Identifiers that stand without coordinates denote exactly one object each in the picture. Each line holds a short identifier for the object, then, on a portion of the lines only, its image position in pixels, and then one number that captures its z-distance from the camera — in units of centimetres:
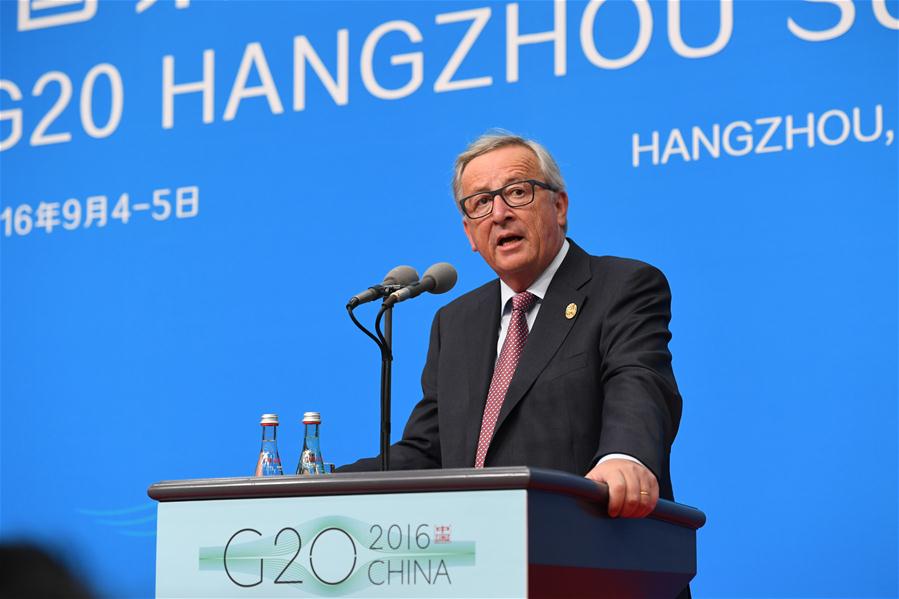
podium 335
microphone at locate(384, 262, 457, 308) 438
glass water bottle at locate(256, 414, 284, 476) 475
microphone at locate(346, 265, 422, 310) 434
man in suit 447
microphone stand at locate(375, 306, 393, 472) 421
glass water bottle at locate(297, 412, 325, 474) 474
